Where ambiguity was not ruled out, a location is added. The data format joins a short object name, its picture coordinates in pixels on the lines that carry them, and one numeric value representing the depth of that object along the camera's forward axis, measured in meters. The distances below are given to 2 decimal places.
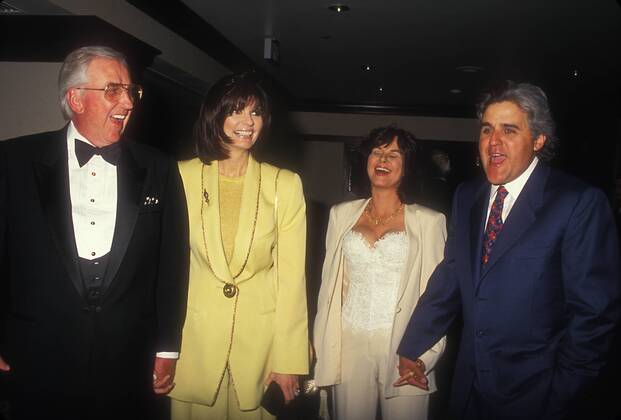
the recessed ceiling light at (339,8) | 5.00
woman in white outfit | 2.59
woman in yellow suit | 2.08
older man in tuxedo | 1.75
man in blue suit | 1.84
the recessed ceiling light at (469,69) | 7.44
